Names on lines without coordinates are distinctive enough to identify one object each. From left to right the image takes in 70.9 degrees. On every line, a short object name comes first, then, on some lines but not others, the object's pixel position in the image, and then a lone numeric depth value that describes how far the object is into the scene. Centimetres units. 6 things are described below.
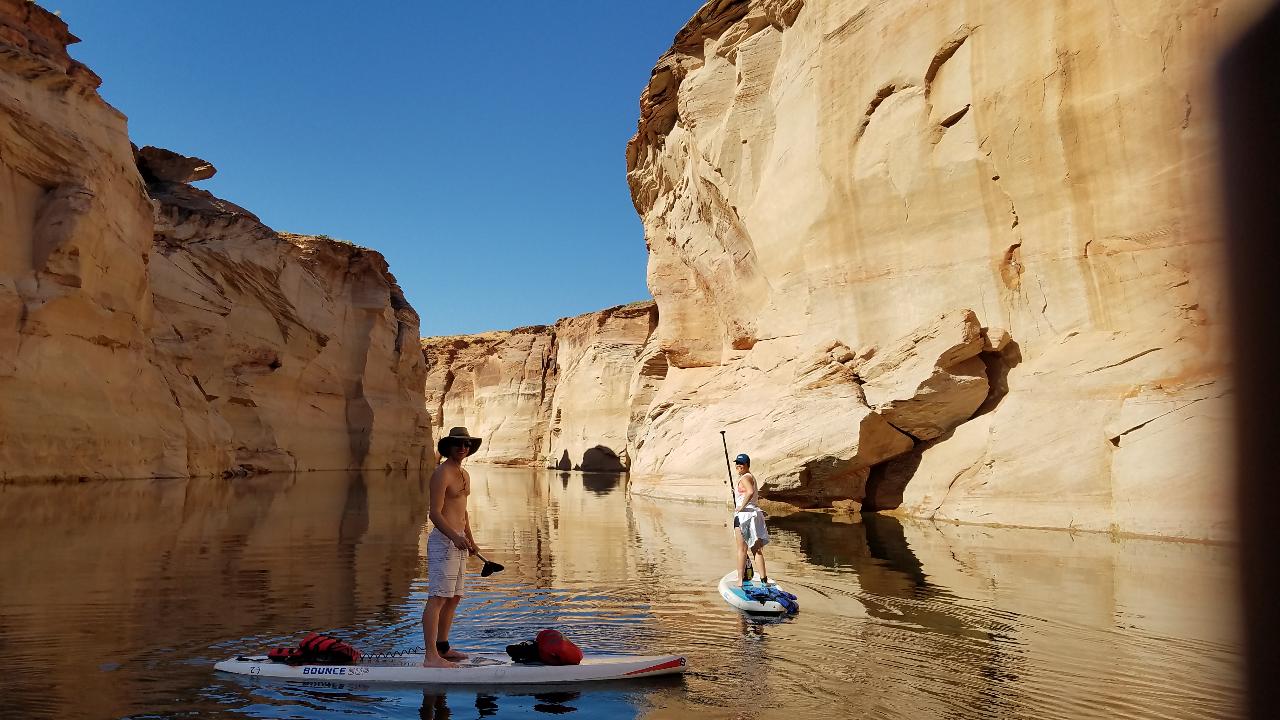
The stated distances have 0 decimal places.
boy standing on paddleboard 919
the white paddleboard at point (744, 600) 785
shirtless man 599
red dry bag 578
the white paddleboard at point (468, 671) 559
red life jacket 568
